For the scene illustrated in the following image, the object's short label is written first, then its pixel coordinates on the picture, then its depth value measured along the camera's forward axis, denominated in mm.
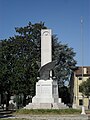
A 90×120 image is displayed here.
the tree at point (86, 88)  43969
